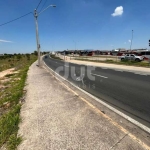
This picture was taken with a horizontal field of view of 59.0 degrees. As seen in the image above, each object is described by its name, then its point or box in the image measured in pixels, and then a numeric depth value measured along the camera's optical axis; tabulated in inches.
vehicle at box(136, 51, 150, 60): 1279.5
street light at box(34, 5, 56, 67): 792.3
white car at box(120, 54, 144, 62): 1240.2
